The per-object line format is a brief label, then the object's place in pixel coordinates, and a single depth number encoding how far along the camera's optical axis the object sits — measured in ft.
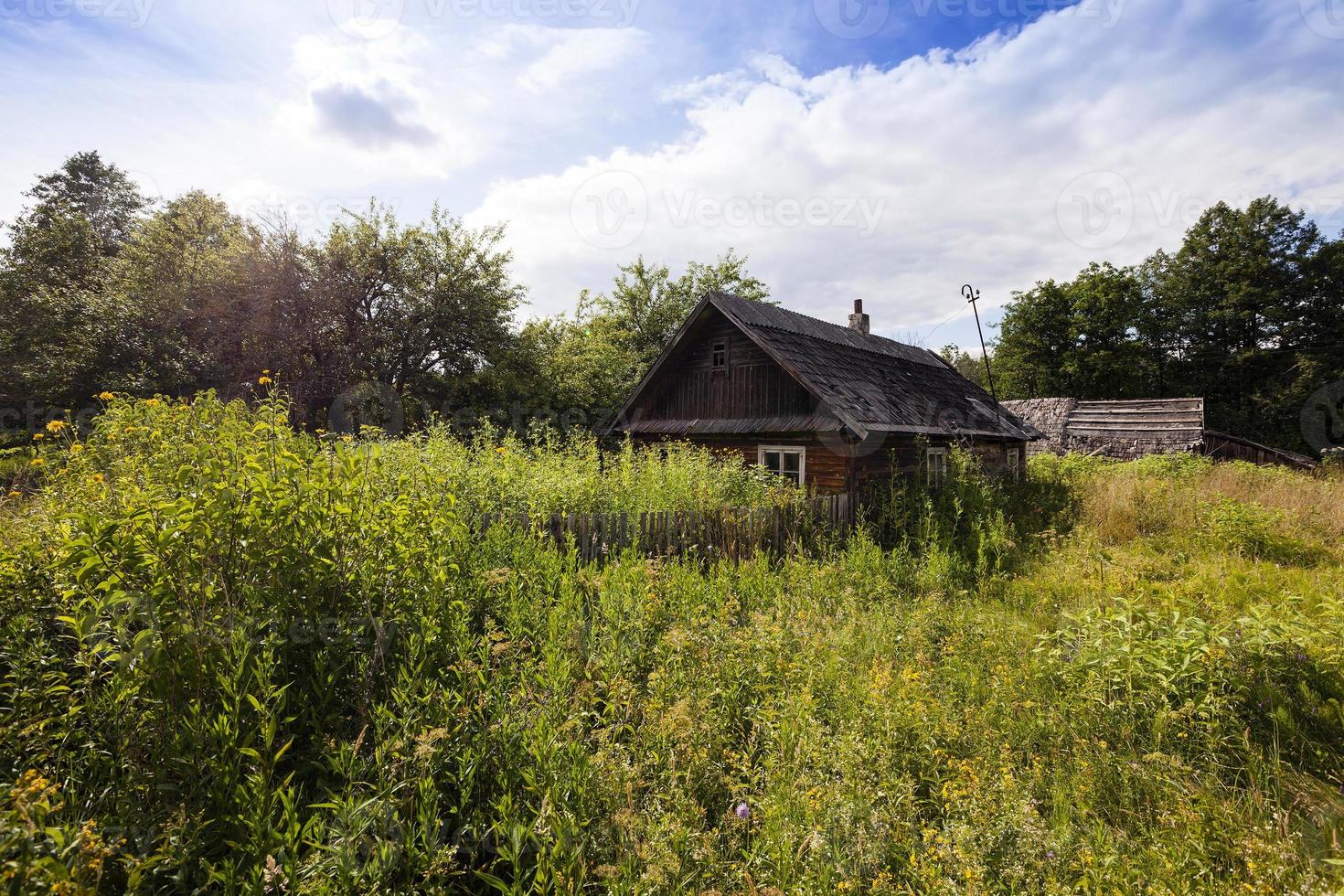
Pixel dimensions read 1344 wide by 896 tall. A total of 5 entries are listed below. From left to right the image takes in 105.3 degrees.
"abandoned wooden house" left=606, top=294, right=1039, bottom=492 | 36.40
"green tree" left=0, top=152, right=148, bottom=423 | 56.85
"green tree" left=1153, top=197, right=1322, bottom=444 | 91.91
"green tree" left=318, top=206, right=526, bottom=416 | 63.77
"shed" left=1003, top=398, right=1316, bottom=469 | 66.64
